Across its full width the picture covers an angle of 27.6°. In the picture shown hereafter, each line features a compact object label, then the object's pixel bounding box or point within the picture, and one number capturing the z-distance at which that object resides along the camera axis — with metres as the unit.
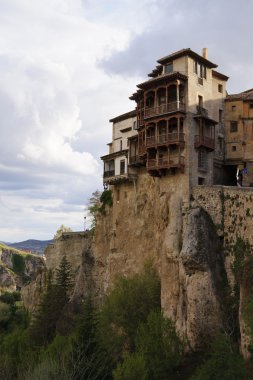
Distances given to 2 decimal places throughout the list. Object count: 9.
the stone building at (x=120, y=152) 64.38
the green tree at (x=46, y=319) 67.19
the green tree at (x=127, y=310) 51.34
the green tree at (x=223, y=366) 36.19
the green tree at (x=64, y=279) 74.88
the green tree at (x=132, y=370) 40.88
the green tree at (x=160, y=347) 42.53
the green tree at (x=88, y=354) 45.97
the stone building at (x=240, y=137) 57.91
